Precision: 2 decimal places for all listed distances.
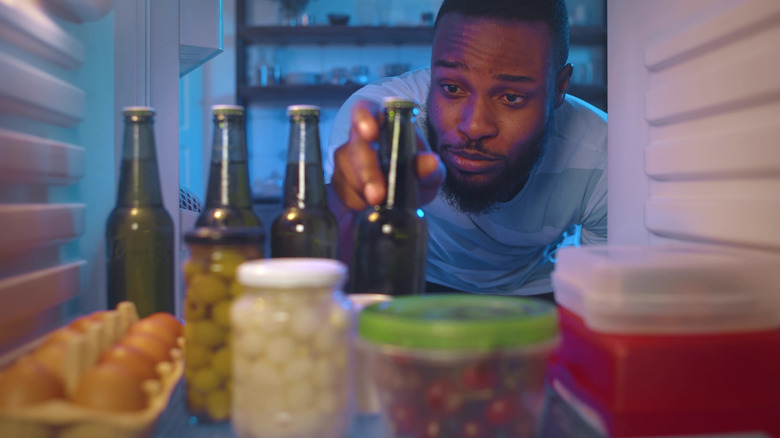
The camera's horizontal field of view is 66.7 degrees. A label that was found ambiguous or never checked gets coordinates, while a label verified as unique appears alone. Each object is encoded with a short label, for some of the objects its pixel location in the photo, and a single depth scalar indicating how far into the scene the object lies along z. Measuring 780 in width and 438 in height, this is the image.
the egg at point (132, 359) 0.56
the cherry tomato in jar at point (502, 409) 0.50
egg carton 0.47
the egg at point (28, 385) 0.48
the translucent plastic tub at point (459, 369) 0.48
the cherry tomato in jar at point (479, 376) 0.49
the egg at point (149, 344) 0.61
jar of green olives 0.59
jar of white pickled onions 0.51
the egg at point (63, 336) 0.57
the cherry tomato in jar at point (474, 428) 0.50
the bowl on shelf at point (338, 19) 3.48
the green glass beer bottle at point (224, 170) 0.72
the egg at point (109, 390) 0.50
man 1.54
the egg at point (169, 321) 0.72
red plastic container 0.55
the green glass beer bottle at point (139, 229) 0.75
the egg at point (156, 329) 0.66
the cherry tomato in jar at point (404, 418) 0.50
